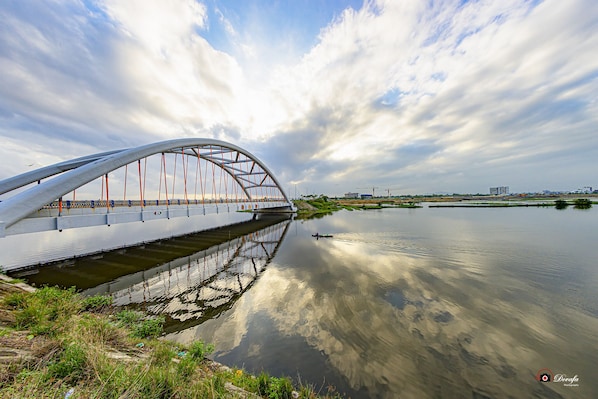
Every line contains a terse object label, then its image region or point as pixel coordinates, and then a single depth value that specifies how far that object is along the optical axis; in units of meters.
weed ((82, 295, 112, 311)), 7.49
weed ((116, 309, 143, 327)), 6.49
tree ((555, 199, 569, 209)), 51.12
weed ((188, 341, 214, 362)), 4.66
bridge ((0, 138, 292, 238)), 10.07
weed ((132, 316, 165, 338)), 6.13
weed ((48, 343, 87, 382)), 2.93
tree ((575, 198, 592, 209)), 50.76
